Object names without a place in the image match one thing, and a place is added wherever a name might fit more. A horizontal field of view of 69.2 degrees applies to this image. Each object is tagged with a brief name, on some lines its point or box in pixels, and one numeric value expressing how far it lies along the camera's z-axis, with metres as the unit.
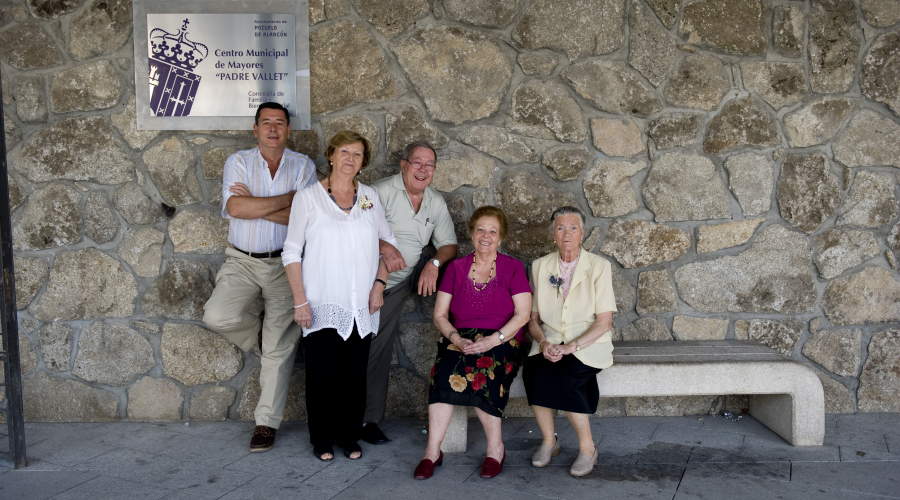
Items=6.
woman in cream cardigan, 2.76
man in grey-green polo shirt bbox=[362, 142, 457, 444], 3.06
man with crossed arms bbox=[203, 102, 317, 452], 3.02
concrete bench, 2.94
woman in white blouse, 2.78
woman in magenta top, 2.74
